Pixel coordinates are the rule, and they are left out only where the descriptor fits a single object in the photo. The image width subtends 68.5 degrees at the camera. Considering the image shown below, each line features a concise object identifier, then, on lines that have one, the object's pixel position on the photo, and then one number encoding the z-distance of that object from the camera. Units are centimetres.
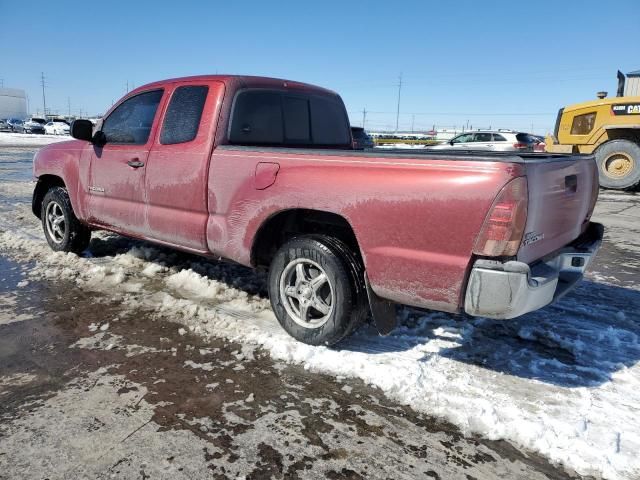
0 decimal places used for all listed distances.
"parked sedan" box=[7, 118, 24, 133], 5337
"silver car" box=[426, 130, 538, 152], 1878
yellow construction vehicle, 1200
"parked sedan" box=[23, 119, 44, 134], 4988
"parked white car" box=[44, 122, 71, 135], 4690
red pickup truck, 245
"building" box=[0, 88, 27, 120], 11038
